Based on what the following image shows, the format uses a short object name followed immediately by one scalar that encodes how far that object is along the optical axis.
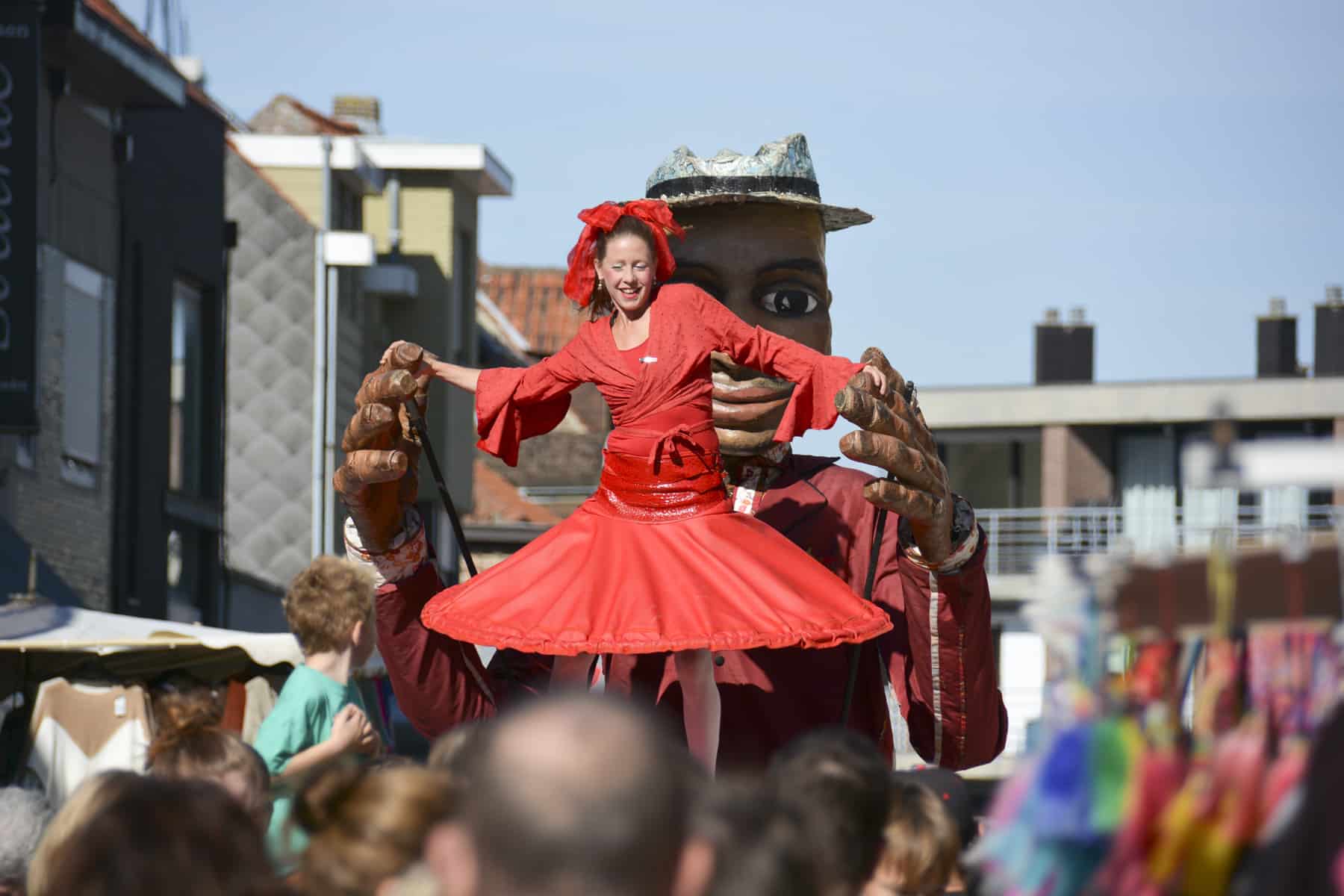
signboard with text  26.36
